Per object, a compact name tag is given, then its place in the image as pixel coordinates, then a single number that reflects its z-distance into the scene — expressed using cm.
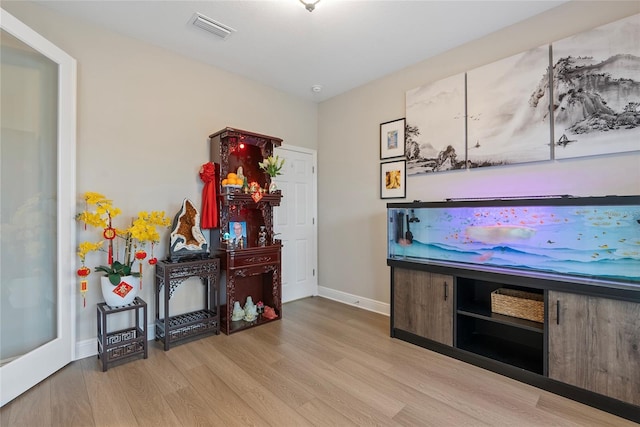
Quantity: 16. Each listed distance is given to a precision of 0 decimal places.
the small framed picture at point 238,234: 316
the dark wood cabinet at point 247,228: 291
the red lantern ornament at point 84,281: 222
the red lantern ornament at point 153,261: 249
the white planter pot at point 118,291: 229
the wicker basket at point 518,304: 212
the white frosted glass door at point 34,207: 194
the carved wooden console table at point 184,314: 253
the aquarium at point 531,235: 177
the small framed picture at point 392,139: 324
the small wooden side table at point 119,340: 220
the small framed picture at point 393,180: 321
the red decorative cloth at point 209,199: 294
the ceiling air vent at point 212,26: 237
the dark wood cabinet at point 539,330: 171
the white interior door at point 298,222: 386
